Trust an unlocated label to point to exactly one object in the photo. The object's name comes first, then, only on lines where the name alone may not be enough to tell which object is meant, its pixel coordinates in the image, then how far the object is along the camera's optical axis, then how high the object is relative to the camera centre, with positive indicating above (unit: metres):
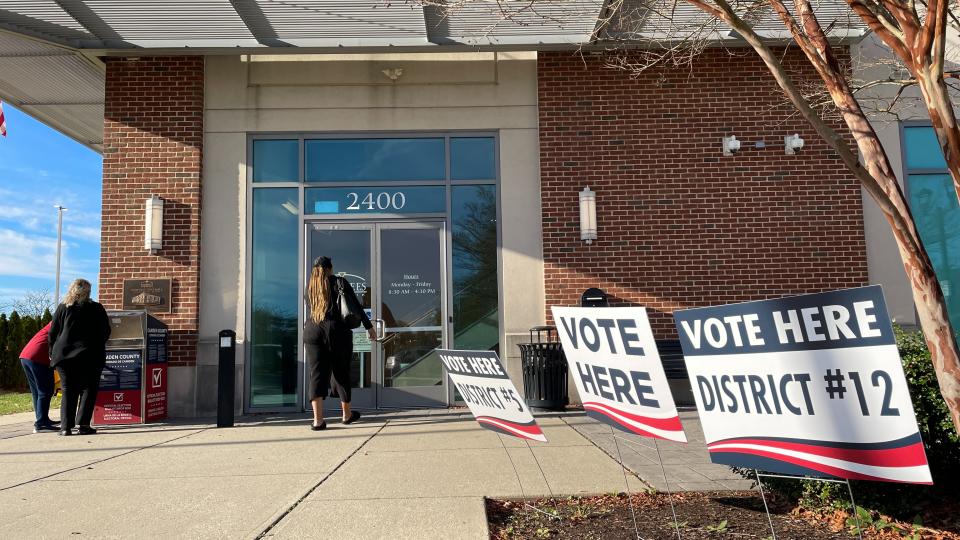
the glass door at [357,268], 9.33 +0.91
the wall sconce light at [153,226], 9.16 +1.51
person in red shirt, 7.92 -0.39
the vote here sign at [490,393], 3.83 -0.38
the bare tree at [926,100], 3.25 +1.11
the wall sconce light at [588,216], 9.31 +1.51
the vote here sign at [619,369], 3.12 -0.21
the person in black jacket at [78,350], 7.38 -0.10
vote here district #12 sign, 2.45 -0.26
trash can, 8.59 -0.60
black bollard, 7.93 -0.54
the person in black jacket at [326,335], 7.33 -0.01
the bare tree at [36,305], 47.66 +2.58
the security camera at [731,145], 9.43 +2.46
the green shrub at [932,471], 3.39 -0.79
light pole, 47.90 +8.43
